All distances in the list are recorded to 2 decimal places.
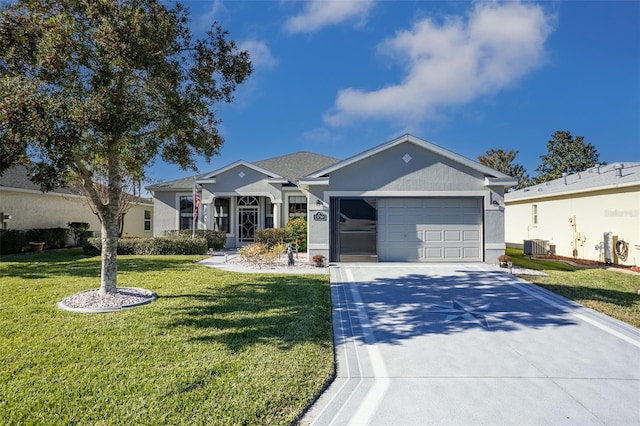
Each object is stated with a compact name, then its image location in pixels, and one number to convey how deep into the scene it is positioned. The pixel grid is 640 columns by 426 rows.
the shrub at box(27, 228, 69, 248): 17.56
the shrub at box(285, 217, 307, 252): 16.22
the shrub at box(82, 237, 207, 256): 15.72
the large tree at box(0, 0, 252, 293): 5.41
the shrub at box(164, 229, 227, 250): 17.64
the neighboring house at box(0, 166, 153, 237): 17.12
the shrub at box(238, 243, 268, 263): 12.45
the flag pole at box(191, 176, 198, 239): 16.95
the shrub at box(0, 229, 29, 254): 15.95
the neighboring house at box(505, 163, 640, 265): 12.90
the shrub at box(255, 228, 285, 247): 16.98
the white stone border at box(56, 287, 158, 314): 6.53
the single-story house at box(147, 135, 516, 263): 12.66
